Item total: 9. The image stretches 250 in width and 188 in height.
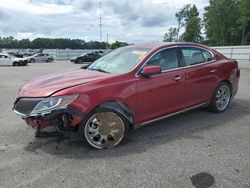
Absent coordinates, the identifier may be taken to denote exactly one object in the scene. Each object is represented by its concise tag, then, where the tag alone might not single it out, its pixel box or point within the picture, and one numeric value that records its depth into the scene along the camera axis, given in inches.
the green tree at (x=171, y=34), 2345.6
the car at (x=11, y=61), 817.2
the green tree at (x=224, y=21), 1903.9
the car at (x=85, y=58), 944.7
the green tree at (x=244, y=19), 1676.5
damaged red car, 104.9
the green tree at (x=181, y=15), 2363.9
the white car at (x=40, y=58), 1036.6
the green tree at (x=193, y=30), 2153.7
